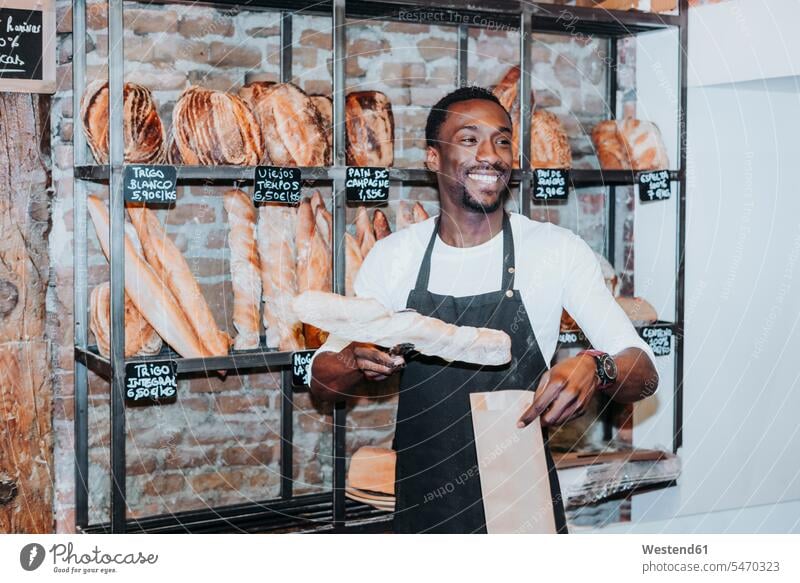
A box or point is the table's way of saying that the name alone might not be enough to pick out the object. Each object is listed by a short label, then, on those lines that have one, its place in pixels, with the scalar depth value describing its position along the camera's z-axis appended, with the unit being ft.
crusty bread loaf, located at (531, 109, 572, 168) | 8.54
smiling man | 7.00
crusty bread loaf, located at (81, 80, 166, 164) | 7.02
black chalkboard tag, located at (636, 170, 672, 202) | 8.85
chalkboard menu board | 7.22
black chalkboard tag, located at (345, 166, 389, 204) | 7.51
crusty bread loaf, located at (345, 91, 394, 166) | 7.83
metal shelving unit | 6.93
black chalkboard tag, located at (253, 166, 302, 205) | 7.25
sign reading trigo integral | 6.98
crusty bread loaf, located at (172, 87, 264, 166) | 7.23
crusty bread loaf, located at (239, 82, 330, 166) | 7.52
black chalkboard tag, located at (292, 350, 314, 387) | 7.47
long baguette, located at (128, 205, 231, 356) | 7.39
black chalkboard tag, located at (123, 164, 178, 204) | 6.82
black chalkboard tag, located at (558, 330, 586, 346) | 8.29
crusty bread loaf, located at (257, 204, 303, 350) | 7.66
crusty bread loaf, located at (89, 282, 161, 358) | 7.19
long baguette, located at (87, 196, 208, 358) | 7.20
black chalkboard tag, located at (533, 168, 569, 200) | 8.27
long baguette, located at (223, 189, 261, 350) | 7.59
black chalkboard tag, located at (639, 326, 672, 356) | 8.89
